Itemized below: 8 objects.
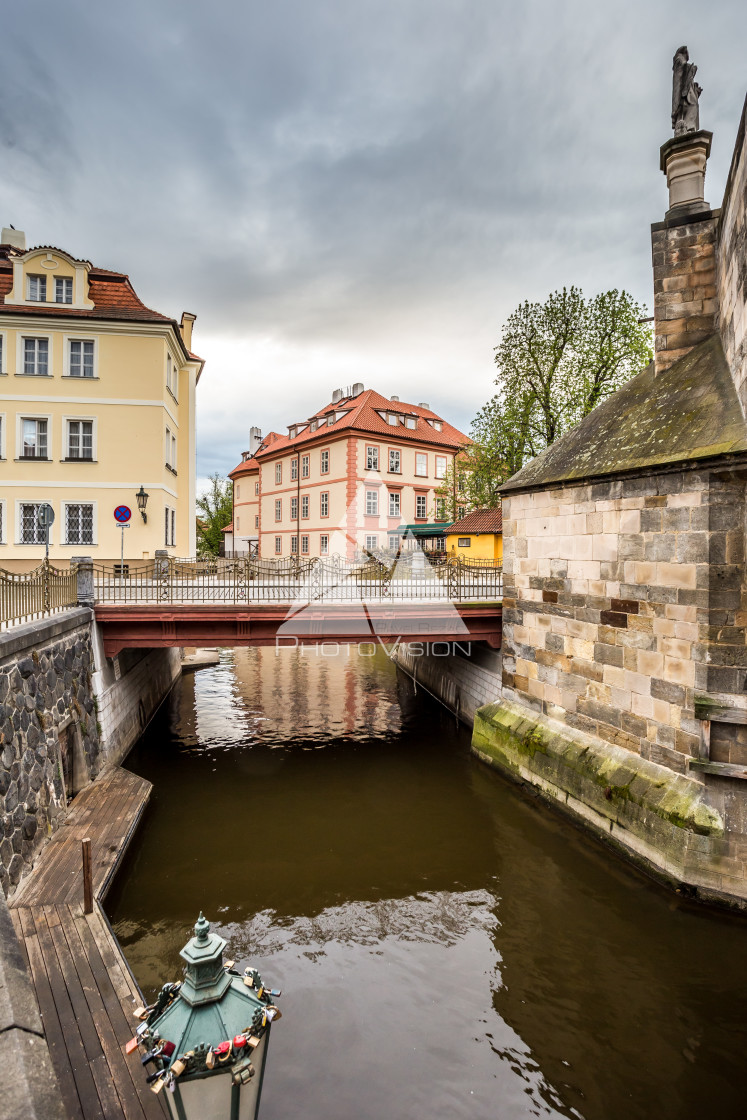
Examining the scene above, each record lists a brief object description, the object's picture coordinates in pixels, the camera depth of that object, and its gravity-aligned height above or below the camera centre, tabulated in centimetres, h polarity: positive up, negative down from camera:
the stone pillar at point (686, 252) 1073 +556
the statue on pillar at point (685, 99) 1064 +845
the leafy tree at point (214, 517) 6819 +453
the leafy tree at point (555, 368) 2203 +725
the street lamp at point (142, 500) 2022 +187
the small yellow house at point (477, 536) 2730 +90
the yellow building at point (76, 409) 2019 +504
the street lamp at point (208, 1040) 250 -212
